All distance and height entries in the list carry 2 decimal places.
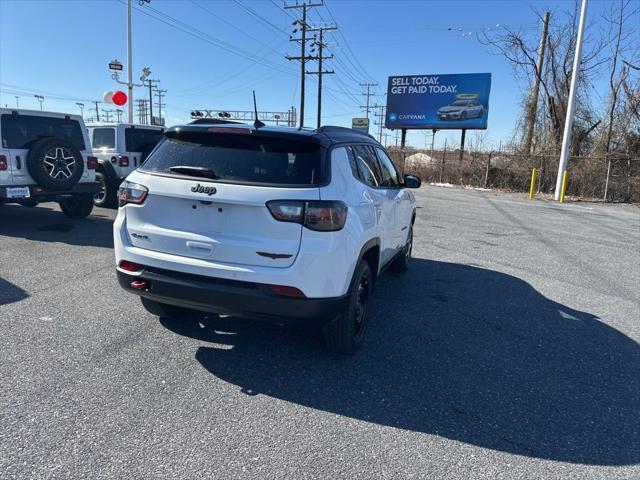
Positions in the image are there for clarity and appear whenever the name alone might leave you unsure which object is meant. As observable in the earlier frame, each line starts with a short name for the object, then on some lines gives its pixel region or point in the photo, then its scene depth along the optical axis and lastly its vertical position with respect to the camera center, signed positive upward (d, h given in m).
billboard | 27.83 +4.94
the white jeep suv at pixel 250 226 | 3.02 -0.40
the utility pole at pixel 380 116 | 78.56 +11.02
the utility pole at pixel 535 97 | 24.89 +4.93
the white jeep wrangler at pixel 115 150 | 10.55 +0.32
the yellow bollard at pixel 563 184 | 18.62 +0.03
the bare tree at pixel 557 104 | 24.23 +4.47
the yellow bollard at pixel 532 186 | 19.77 -0.10
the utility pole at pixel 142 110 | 70.10 +8.86
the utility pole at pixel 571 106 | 17.23 +3.09
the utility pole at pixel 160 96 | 97.66 +15.21
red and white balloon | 19.94 +2.88
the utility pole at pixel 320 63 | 38.38 +9.59
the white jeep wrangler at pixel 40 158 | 7.57 +0.03
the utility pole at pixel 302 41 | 37.03 +11.03
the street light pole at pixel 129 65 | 21.09 +4.60
